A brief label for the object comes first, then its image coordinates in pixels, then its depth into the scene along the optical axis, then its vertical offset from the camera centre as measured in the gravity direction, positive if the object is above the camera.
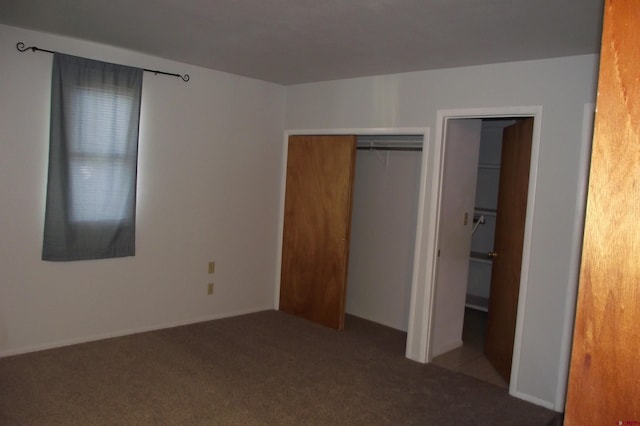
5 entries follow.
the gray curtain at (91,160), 3.69 +0.18
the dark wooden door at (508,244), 3.76 -0.26
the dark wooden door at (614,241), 0.77 -0.03
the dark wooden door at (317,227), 4.80 -0.29
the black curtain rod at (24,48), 3.48 +0.94
